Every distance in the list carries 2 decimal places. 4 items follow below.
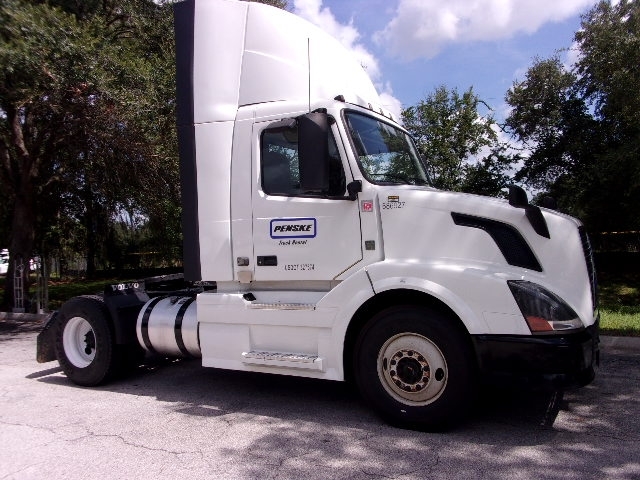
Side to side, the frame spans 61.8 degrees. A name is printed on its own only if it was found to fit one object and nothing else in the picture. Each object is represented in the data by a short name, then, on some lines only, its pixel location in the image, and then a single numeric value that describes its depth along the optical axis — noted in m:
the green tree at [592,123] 11.31
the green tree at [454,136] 11.61
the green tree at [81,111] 8.98
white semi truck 4.06
